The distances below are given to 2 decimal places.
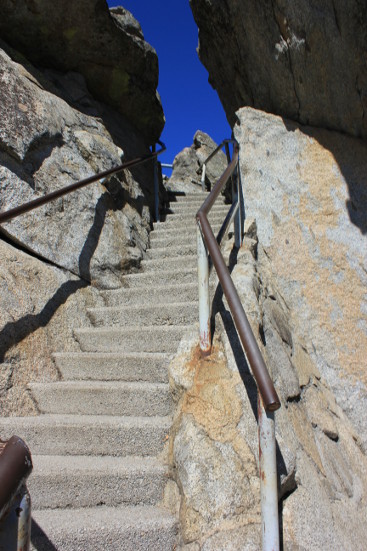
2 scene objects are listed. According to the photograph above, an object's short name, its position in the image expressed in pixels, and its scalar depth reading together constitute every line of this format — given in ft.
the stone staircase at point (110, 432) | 5.82
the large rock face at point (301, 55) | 12.71
